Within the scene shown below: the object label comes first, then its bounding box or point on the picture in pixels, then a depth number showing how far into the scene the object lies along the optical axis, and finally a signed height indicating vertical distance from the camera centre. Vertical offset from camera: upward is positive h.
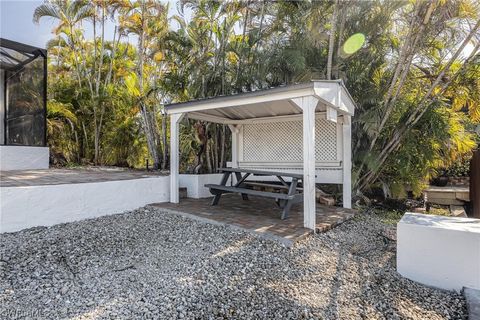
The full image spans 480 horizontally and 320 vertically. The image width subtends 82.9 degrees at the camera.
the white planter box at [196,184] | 6.97 -0.65
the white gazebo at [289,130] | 4.27 +0.70
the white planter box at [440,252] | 2.82 -1.04
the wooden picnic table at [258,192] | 4.59 -0.60
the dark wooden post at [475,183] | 6.69 -0.66
